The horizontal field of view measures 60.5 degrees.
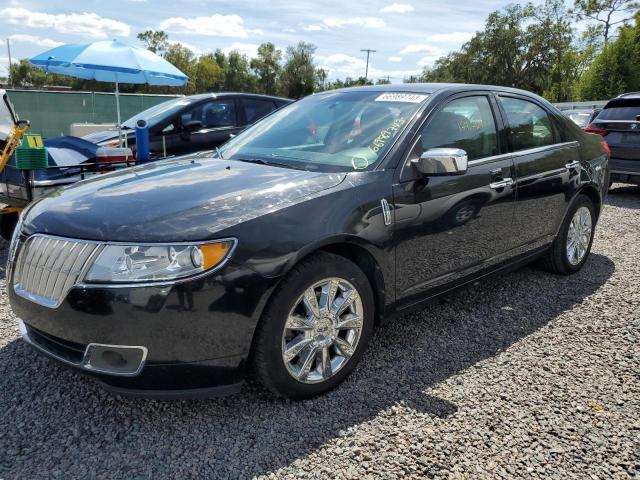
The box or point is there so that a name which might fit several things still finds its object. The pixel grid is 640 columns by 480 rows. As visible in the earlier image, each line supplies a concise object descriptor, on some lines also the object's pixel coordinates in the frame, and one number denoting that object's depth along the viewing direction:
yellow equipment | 5.35
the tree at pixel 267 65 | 73.62
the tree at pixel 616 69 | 25.47
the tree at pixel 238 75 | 75.81
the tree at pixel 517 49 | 51.03
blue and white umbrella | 8.97
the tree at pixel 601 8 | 40.60
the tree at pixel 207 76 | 68.31
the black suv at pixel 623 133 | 8.53
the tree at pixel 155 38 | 58.97
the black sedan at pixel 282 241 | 2.35
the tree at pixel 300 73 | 68.38
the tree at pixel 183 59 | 62.09
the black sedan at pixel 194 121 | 7.63
